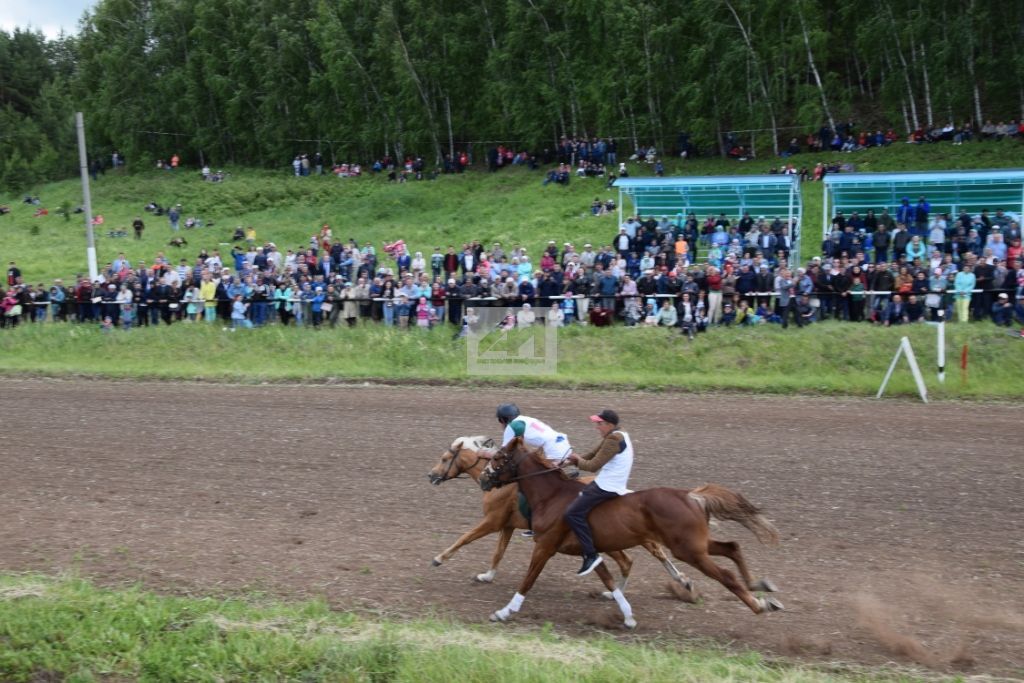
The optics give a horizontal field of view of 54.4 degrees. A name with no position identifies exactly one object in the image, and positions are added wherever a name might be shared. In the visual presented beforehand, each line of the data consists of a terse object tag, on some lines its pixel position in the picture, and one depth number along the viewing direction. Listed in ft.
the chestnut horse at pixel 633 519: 26.89
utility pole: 92.84
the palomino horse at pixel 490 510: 29.66
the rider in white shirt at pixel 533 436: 29.89
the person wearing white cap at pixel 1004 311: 63.57
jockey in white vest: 27.84
